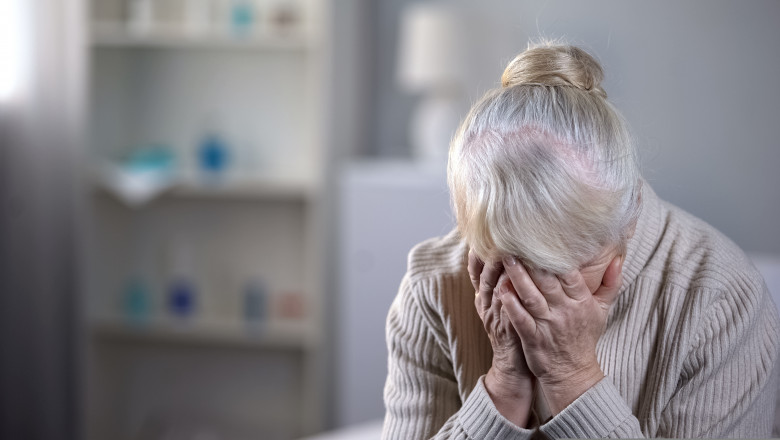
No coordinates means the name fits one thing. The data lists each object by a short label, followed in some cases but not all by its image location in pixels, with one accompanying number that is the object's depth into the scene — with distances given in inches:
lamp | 227.5
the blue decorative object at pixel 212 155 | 235.7
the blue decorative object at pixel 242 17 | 232.6
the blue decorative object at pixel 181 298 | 237.3
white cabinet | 188.6
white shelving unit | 236.6
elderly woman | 95.1
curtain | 212.9
